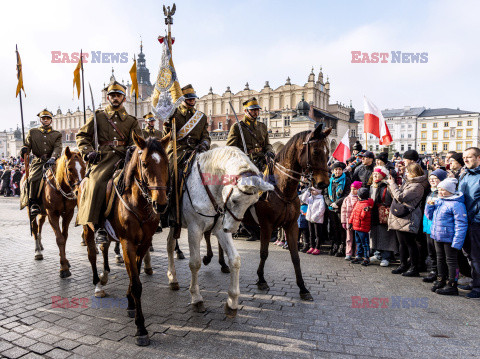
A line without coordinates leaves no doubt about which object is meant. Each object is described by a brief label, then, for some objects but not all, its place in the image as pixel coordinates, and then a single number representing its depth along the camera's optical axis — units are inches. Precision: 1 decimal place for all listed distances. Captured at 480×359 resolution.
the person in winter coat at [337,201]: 321.1
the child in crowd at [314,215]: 326.3
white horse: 153.9
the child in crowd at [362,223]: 287.0
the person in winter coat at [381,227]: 287.3
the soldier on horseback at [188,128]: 215.0
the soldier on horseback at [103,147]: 185.6
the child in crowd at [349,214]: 301.0
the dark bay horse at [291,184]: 201.0
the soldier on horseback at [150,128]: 414.9
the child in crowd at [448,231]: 211.8
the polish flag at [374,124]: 394.9
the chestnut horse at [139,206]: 151.3
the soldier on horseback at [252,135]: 252.8
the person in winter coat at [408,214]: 256.5
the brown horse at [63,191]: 253.1
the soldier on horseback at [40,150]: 280.7
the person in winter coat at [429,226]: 238.5
